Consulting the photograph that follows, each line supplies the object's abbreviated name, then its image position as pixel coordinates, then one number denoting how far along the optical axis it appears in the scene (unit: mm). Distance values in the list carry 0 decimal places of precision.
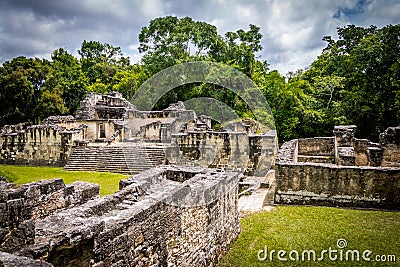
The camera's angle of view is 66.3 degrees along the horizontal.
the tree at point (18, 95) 31297
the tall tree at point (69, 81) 40031
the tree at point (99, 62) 49406
